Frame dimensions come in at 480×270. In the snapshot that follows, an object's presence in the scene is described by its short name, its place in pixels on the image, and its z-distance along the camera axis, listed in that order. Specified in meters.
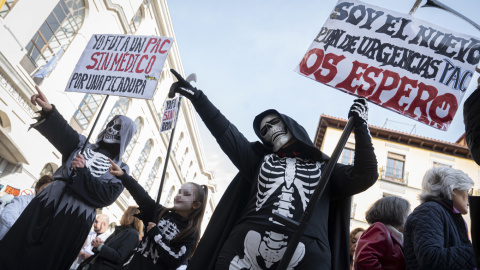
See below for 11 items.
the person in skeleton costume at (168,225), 3.26
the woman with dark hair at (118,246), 4.15
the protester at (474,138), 1.31
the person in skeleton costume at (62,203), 2.94
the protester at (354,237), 4.52
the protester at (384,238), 2.79
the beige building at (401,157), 23.98
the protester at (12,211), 4.57
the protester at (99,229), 5.89
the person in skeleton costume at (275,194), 2.06
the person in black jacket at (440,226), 2.24
